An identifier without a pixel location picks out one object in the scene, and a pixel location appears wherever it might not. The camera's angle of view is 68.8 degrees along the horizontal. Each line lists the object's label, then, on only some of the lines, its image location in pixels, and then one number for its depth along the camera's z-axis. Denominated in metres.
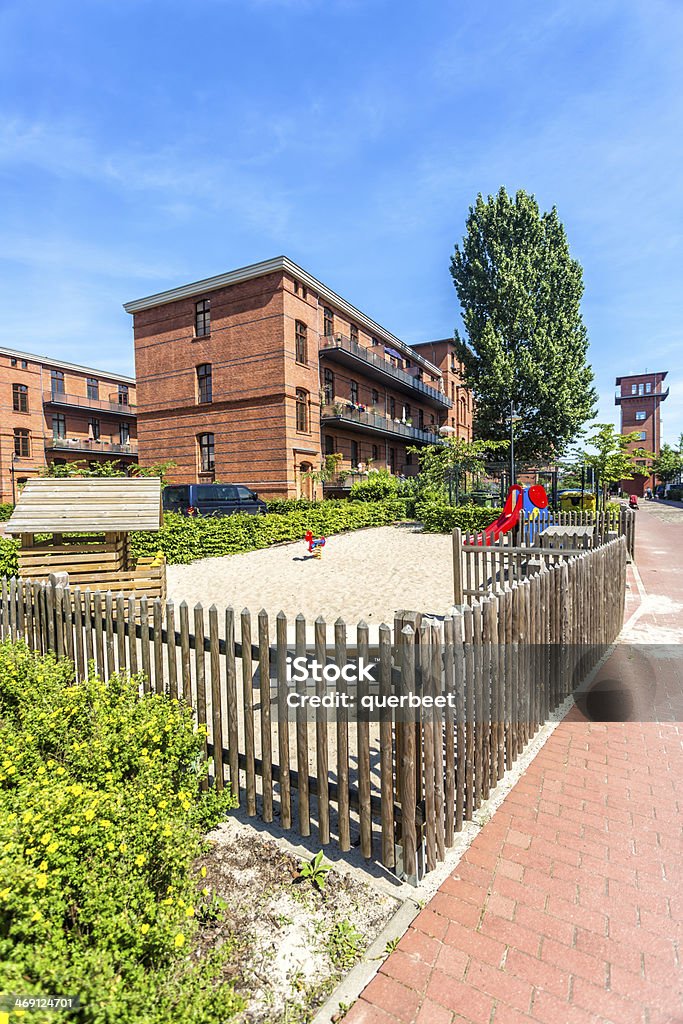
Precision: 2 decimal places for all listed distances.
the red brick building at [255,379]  27.30
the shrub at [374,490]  29.27
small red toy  15.75
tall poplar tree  30.59
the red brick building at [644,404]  87.56
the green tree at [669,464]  68.94
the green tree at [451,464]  25.55
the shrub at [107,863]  1.63
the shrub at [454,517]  21.16
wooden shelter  8.40
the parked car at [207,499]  20.35
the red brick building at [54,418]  40.78
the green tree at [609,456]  22.22
